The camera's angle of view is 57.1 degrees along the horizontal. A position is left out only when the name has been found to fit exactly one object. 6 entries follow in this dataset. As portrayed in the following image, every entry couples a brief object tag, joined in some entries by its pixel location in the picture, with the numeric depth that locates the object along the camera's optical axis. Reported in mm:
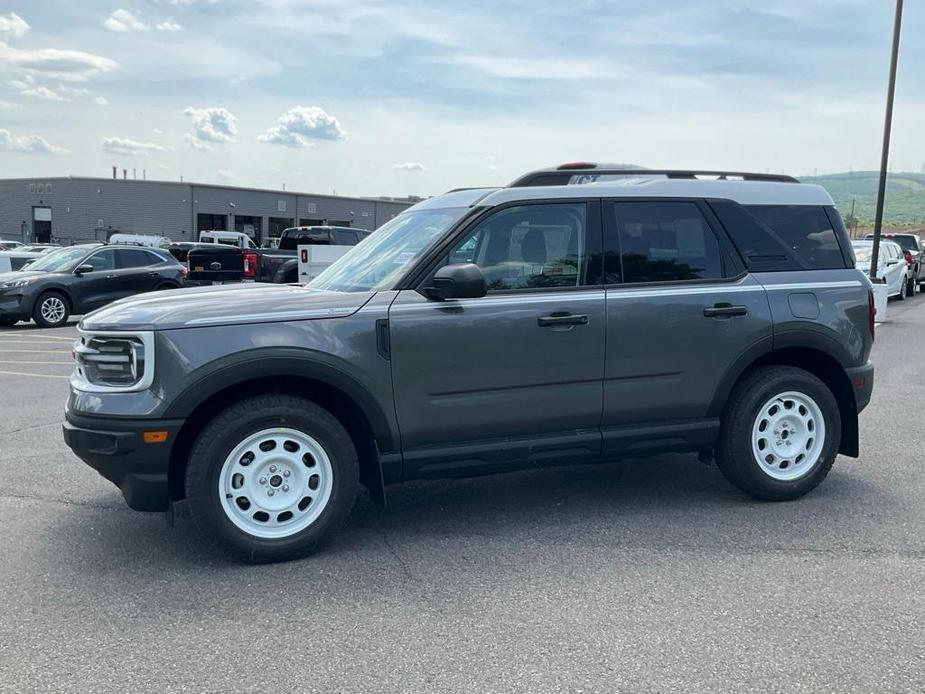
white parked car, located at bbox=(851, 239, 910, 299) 21906
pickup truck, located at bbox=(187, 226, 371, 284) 20219
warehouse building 63688
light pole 20953
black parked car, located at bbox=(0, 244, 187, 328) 16094
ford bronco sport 4207
